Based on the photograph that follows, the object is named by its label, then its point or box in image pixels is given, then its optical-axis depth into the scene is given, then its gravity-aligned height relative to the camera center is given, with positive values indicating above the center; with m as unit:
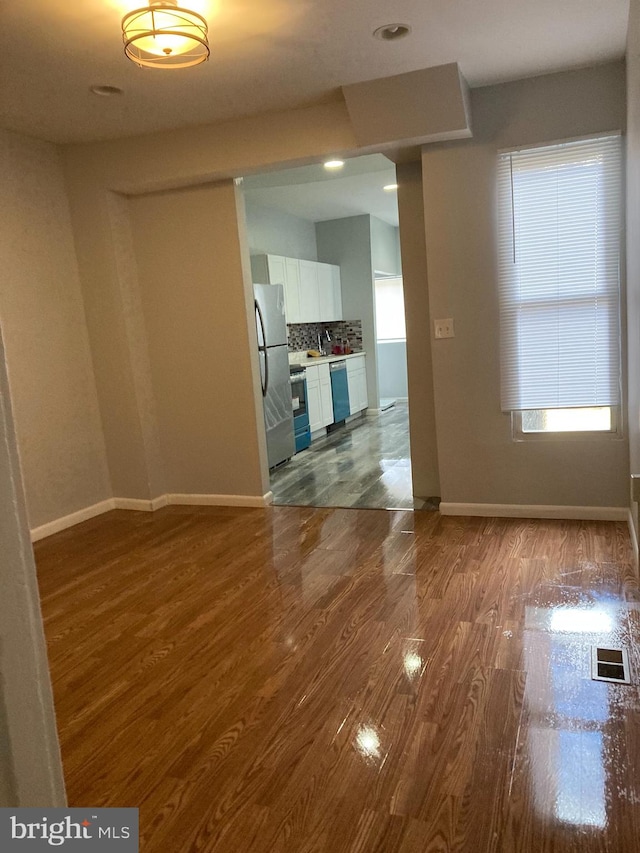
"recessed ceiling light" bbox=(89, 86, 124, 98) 3.24 +1.38
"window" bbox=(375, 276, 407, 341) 9.68 +0.36
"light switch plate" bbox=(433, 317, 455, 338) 3.82 +0.01
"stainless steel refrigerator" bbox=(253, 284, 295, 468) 5.30 -0.24
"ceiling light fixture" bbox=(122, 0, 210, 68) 2.34 +1.21
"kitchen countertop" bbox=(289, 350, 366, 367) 7.06 -0.21
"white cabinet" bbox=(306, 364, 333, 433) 6.65 -0.62
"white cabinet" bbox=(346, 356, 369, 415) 7.76 -0.59
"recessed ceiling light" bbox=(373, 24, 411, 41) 2.75 +1.33
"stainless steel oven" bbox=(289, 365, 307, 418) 6.20 -0.48
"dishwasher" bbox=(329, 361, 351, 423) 7.30 -0.61
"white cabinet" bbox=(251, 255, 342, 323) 6.35 +0.65
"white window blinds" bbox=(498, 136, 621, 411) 3.43 +0.26
